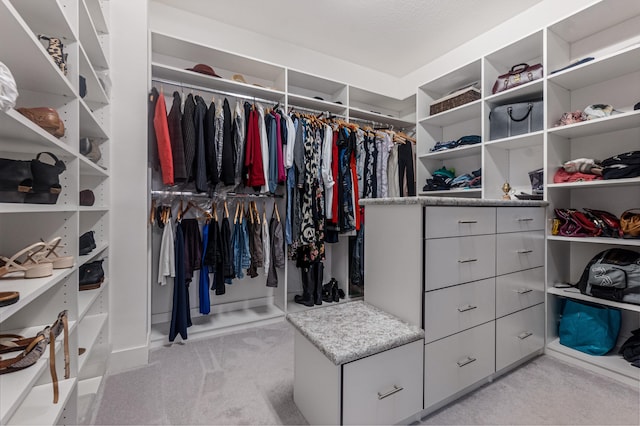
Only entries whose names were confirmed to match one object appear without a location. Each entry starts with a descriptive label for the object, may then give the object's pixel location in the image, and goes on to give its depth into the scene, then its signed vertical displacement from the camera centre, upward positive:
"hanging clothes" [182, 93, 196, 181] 2.08 +0.57
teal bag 1.82 -0.76
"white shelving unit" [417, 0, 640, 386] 1.84 +0.57
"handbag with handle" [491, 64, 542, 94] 2.17 +1.08
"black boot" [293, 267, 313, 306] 2.80 -0.78
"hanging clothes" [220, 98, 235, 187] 2.22 +0.46
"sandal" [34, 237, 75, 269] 1.08 -0.18
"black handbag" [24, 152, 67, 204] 0.99 +0.10
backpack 1.67 -0.40
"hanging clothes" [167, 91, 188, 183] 2.03 +0.51
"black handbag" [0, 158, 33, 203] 0.91 +0.10
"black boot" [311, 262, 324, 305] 2.82 -0.68
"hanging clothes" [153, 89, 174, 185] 1.98 +0.50
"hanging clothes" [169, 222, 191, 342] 2.08 -0.65
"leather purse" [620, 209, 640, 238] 1.69 -0.08
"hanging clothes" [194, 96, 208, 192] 2.12 +0.43
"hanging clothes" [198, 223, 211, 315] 2.29 -0.58
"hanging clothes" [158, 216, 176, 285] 2.13 -0.34
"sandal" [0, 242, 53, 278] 0.98 -0.19
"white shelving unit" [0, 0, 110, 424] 0.87 +0.08
